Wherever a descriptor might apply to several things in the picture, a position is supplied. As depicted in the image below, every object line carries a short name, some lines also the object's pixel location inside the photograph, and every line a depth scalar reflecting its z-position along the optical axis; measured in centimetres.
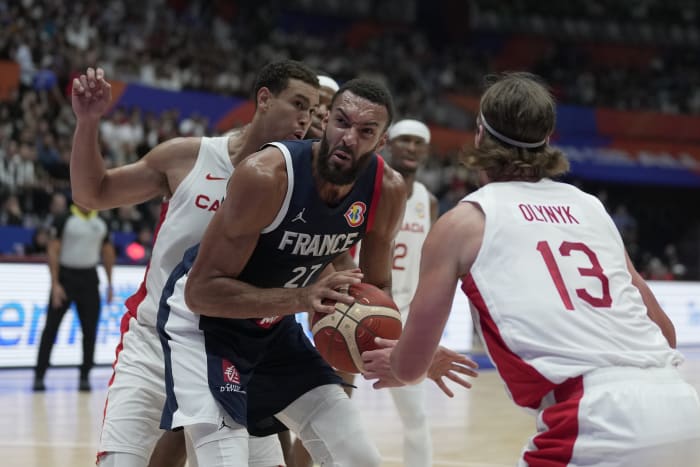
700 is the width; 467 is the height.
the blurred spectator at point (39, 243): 1244
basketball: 339
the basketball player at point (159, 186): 379
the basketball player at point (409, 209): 656
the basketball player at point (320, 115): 449
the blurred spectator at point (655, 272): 1749
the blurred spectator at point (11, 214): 1292
